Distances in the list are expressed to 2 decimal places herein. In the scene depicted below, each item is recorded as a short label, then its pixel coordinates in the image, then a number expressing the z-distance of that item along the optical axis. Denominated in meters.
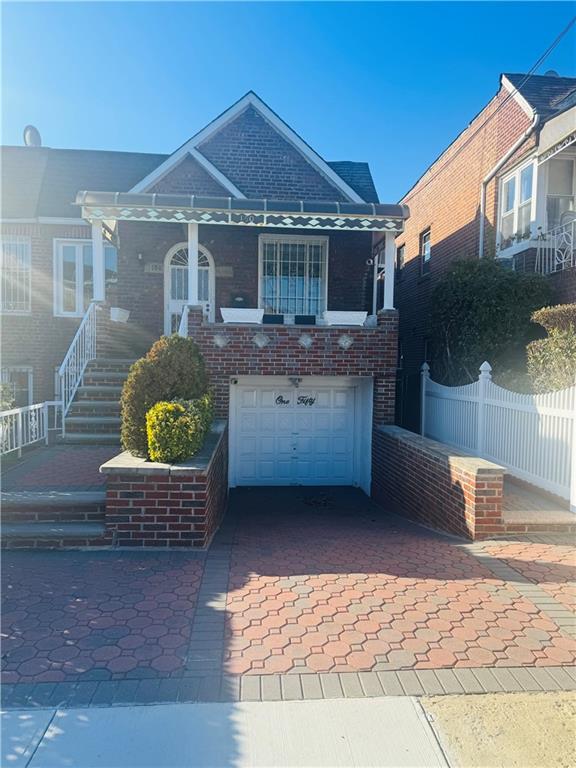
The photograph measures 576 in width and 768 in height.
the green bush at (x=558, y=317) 6.90
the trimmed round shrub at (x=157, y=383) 5.59
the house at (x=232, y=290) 8.45
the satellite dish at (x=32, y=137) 14.95
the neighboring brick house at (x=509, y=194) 9.24
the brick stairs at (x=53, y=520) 4.88
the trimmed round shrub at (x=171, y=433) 5.18
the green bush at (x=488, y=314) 8.26
